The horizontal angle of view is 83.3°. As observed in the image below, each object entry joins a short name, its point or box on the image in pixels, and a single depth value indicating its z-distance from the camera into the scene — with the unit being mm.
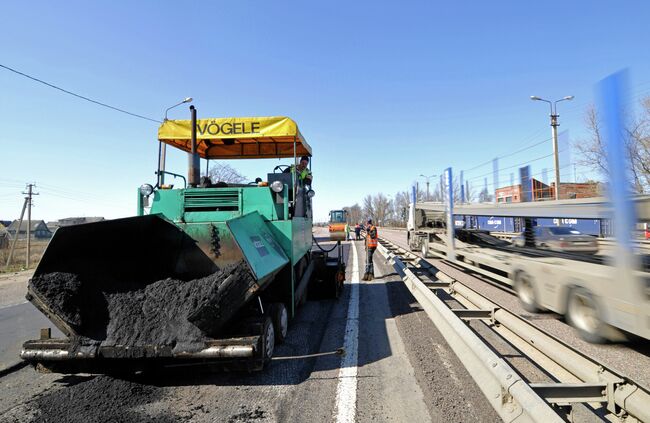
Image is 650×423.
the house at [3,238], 32225
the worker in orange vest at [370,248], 10809
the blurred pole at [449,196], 7832
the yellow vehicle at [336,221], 31469
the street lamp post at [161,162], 5816
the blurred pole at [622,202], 3012
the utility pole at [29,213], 18938
